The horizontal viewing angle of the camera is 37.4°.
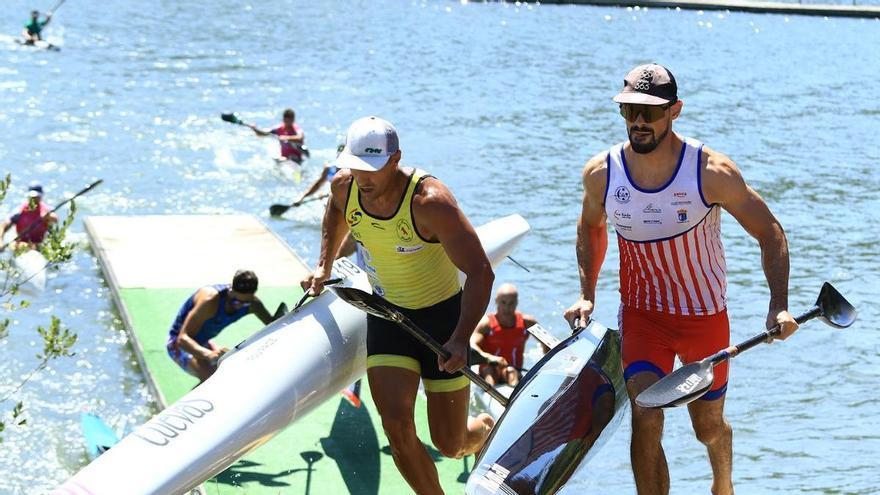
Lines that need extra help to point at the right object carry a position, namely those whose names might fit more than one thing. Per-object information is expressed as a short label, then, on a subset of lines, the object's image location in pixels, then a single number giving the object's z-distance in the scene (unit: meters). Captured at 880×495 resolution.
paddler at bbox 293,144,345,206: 17.14
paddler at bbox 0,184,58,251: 13.80
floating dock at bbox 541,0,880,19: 48.19
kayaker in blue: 9.40
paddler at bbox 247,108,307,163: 20.52
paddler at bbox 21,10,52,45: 34.25
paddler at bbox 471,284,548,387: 10.12
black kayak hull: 5.84
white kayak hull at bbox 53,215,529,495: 6.24
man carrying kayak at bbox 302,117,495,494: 6.21
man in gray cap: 5.73
